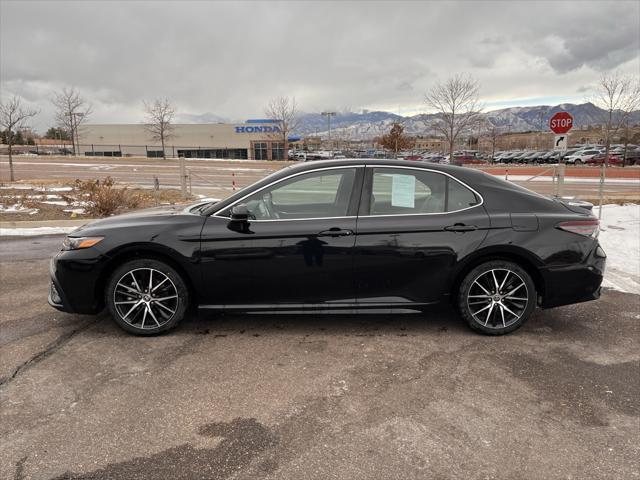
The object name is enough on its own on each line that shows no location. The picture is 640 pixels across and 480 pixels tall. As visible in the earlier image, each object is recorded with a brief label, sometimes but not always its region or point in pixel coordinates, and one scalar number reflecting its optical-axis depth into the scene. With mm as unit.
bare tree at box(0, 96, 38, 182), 21234
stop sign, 13469
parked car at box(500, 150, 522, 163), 61469
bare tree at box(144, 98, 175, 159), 55344
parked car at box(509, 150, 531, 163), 59819
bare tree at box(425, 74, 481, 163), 30219
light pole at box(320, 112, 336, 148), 68188
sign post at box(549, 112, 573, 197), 13477
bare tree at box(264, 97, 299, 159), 52569
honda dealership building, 70562
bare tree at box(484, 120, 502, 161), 70812
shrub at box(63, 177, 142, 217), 11539
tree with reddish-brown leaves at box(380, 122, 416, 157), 60000
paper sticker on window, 4270
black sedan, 4125
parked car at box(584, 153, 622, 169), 45625
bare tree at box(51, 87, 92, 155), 49531
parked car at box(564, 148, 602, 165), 49444
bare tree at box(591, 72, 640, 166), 35781
